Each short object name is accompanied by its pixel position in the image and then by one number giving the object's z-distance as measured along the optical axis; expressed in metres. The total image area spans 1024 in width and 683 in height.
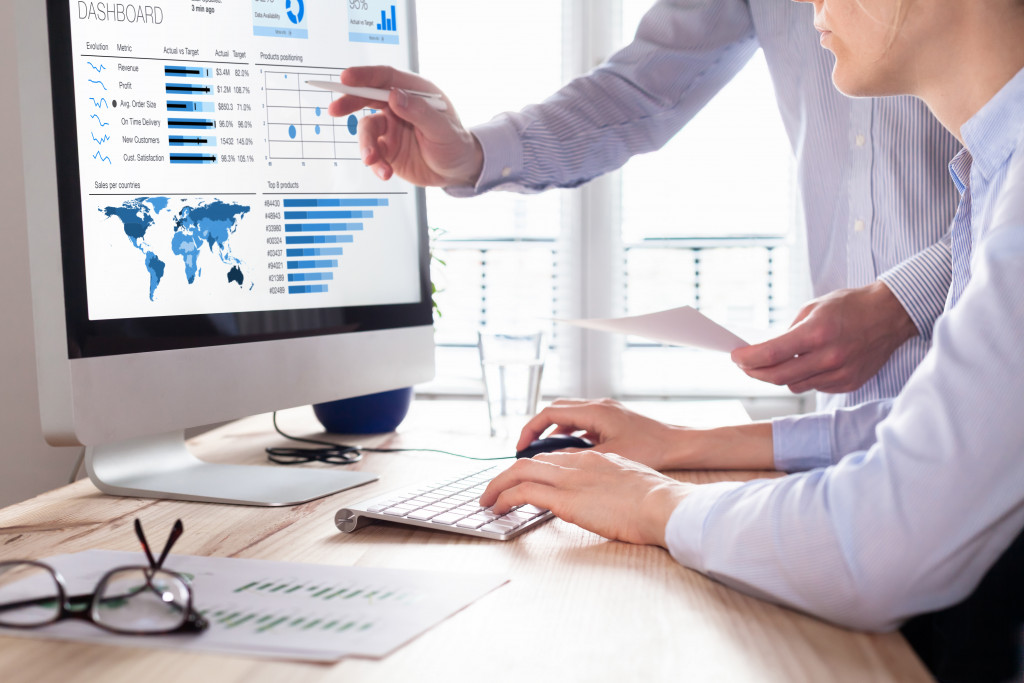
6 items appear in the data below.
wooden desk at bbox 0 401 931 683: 0.49
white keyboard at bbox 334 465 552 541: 0.76
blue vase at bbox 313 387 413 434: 1.39
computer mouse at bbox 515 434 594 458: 1.05
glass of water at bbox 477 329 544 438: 1.36
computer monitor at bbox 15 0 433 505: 0.85
